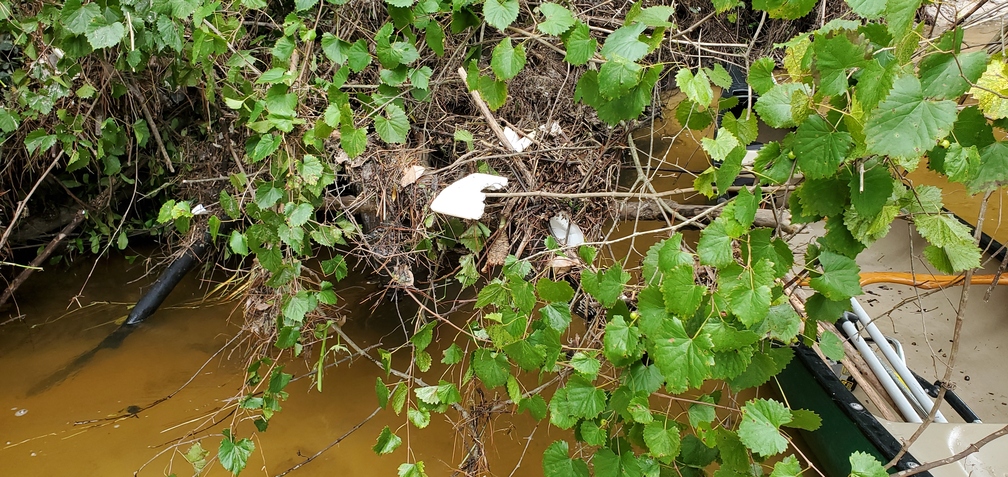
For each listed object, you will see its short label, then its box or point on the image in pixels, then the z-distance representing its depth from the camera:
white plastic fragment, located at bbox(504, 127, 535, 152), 2.30
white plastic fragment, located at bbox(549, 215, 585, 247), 2.16
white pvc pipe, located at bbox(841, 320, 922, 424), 2.09
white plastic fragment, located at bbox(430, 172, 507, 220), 1.97
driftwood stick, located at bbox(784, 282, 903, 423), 2.22
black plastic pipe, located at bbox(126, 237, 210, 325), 3.05
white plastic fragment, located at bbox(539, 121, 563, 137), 2.43
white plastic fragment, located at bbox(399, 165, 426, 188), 2.29
